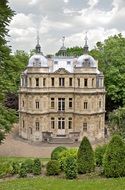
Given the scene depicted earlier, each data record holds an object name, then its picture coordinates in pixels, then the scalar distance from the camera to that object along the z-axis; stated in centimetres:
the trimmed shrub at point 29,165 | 1472
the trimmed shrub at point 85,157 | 1416
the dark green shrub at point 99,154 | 1577
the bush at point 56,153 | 1809
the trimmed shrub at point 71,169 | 1347
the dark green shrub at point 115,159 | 1319
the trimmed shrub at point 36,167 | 1455
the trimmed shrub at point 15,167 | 1477
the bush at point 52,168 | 1427
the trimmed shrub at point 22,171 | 1432
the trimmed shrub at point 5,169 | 1466
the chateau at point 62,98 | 3124
